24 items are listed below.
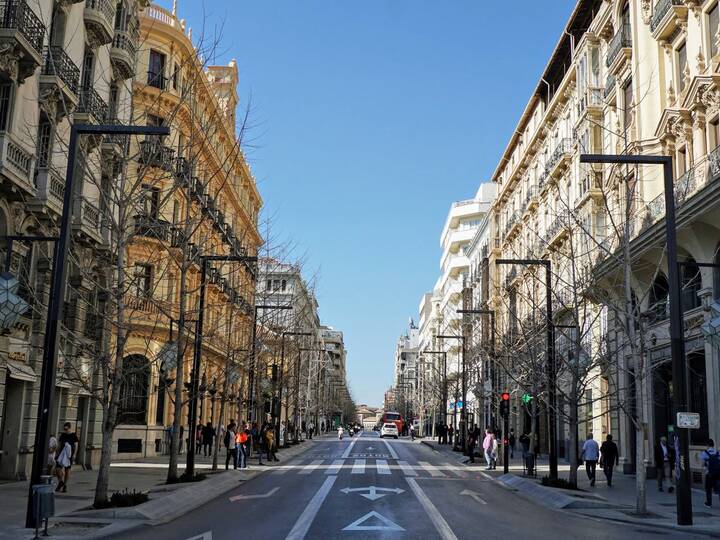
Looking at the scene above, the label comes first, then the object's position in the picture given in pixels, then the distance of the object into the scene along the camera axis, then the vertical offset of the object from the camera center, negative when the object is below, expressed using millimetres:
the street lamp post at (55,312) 14430 +1812
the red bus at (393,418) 95012 +303
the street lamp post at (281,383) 43084 +1923
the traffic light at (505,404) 31906 +750
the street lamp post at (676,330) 16531 +2004
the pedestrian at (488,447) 34750 -992
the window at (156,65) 40188 +16974
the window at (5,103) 22217 +8170
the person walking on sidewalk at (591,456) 27000 -964
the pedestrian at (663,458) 23717 -922
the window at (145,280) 37266 +6174
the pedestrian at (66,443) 21094 -804
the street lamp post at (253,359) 35094 +2496
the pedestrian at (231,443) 31347 -1010
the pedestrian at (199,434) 42000 -924
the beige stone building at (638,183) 25891 +9589
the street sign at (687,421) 16469 +153
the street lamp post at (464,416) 47034 +389
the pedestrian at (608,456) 26734 -944
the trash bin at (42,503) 13367 -1465
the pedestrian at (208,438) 40500 -1074
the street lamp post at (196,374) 24234 +1271
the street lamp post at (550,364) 25453 +1977
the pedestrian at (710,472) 20516 -1050
